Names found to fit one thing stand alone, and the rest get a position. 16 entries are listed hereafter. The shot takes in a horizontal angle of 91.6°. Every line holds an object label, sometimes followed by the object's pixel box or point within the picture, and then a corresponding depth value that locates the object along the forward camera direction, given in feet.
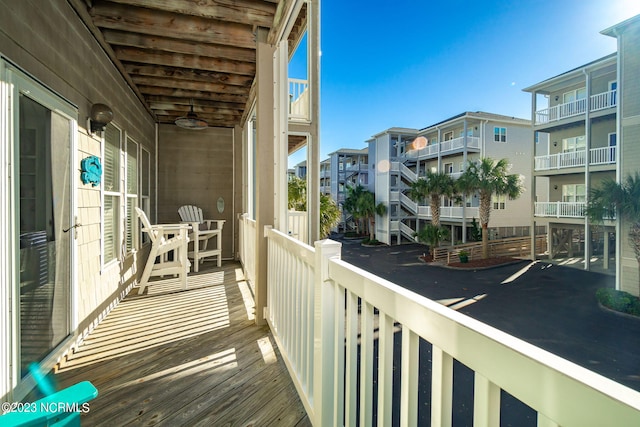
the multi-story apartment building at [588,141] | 29.32
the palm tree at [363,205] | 64.03
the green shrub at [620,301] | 23.97
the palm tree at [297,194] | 31.81
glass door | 5.69
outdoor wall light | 9.27
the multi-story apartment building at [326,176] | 88.17
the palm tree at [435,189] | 49.78
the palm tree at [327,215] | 34.88
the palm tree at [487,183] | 42.88
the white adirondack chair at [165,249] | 13.34
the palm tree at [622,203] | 27.27
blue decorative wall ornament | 8.71
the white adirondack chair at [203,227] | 18.43
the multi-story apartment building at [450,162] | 53.78
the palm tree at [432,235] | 47.21
